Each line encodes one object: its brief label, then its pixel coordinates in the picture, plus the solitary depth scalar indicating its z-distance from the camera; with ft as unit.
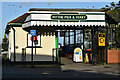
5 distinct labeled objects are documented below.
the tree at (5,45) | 188.14
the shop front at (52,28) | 66.18
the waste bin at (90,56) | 76.61
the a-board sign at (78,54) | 76.74
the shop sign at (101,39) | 70.85
